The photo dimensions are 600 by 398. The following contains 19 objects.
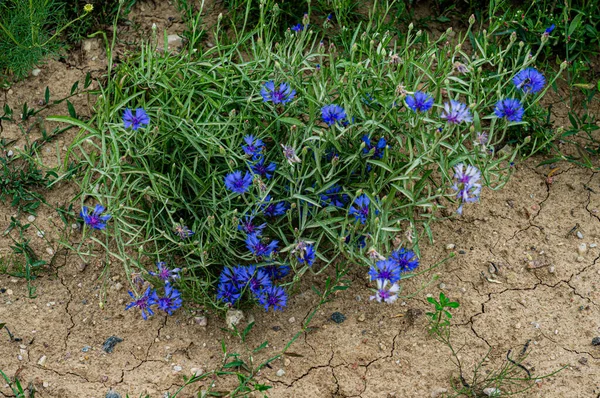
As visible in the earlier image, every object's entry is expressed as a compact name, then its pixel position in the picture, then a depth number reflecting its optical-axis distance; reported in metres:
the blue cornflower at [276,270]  2.67
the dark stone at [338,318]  2.74
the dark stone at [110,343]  2.63
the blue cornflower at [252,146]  2.51
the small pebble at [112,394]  2.48
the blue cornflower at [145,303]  2.55
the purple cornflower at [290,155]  2.33
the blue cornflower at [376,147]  2.57
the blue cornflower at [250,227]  2.52
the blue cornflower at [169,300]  2.57
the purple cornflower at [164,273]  2.53
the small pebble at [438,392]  2.54
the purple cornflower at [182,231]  2.39
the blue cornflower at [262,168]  2.56
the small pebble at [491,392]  2.49
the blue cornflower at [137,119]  2.44
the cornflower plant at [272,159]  2.46
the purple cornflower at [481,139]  2.46
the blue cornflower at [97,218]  2.47
